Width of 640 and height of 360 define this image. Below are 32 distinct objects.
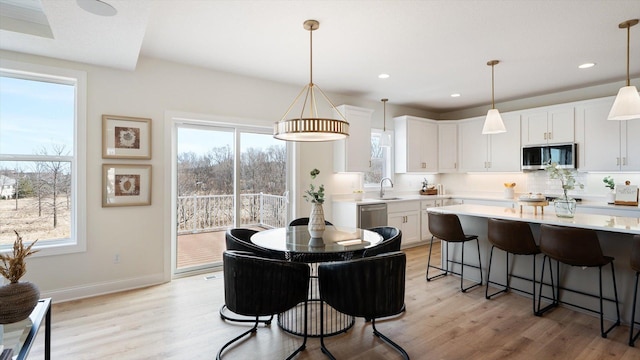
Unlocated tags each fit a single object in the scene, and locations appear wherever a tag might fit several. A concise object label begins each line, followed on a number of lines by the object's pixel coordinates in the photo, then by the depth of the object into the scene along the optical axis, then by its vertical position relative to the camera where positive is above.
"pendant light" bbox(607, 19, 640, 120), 2.74 +0.67
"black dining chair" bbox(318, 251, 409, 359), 2.08 -0.70
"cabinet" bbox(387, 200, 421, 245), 5.44 -0.67
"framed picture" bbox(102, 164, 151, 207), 3.52 -0.05
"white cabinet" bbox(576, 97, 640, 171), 4.45 +0.60
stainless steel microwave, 4.97 +0.40
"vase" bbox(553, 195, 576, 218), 3.24 -0.28
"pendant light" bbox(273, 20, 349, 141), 2.49 +0.43
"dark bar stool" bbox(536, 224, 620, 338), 2.61 -0.58
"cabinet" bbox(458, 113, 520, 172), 5.66 +0.63
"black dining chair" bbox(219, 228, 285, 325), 2.59 -0.58
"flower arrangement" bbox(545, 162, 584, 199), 3.15 +0.06
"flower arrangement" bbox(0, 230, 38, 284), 1.63 -0.45
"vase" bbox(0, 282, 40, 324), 1.55 -0.60
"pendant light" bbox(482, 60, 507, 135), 3.65 +0.66
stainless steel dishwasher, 5.01 -0.57
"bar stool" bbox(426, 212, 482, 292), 3.58 -0.58
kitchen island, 2.77 -0.81
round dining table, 2.44 -0.53
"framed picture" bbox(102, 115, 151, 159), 3.51 +0.50
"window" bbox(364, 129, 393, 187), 5.99 +0.34
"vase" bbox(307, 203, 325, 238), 2.93 -0.37
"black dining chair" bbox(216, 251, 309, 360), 2.13 -0.71
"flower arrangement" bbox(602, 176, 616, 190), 4.67 -0.03
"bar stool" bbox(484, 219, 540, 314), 3.08 -0.58
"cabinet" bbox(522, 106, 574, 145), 5.03 +0.91
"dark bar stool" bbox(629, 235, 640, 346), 2.38 -0.65
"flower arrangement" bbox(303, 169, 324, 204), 2.85 -0.15
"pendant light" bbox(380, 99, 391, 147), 5.26 +0.68
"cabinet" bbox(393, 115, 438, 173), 6.04 +0.71
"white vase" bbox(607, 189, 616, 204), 4.47 -0.24
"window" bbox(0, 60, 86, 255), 3.17 +0.26
